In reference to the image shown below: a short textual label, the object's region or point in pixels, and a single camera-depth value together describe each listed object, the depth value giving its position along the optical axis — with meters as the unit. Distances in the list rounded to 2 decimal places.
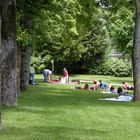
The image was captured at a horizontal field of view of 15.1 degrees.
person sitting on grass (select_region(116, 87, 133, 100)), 25.00
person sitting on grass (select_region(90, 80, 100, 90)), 37.58
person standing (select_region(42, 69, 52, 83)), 47.72
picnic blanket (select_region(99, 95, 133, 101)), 24.70
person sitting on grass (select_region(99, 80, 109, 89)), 39.11
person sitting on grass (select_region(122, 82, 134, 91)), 38.22
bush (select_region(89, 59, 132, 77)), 77.88
